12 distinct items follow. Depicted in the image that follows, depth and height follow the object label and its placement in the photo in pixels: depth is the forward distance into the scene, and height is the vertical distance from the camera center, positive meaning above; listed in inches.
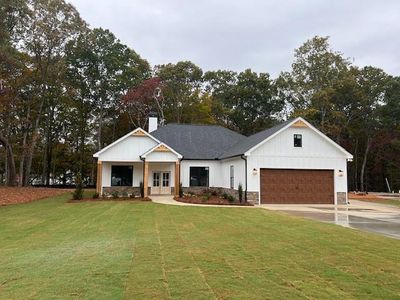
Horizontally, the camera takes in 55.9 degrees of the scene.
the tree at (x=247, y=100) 1790.1 +393.4
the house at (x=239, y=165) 859.4 +42.0
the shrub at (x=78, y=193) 852.1 -26.6
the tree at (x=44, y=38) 1129.4 +443.2
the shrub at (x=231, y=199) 825.9 -38.0
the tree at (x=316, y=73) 1519.4 +448.9
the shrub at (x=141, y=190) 920.4 -21.1
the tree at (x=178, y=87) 1697.8 +433.0
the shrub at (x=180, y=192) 923.4 -25.9
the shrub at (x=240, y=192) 818.5 -22.7
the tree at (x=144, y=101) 1581.0 +345.7
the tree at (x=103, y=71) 1611.7 +476.1
